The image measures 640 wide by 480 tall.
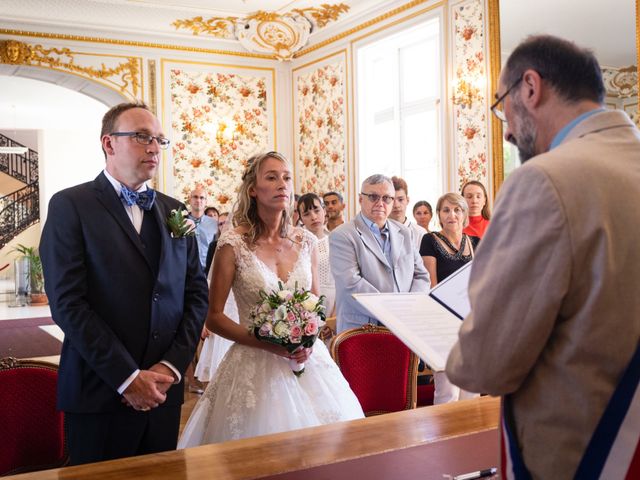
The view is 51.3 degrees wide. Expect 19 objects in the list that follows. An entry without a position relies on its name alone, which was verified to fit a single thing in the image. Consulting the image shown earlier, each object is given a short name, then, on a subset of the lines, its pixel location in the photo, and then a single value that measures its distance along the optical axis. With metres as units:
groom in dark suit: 1.99
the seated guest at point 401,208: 5.23
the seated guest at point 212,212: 8.45
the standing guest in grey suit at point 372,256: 3.77
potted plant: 12.19
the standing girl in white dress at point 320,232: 4.91
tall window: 7.48
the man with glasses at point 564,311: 0.99
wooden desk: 1.54
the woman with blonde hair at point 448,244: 4.21
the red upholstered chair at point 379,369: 2.70
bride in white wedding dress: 2.43
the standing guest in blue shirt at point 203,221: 7.35
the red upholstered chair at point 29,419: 1.92
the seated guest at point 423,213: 6.06
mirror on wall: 4.68
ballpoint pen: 1.47
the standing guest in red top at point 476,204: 5.23
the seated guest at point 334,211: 5.91
